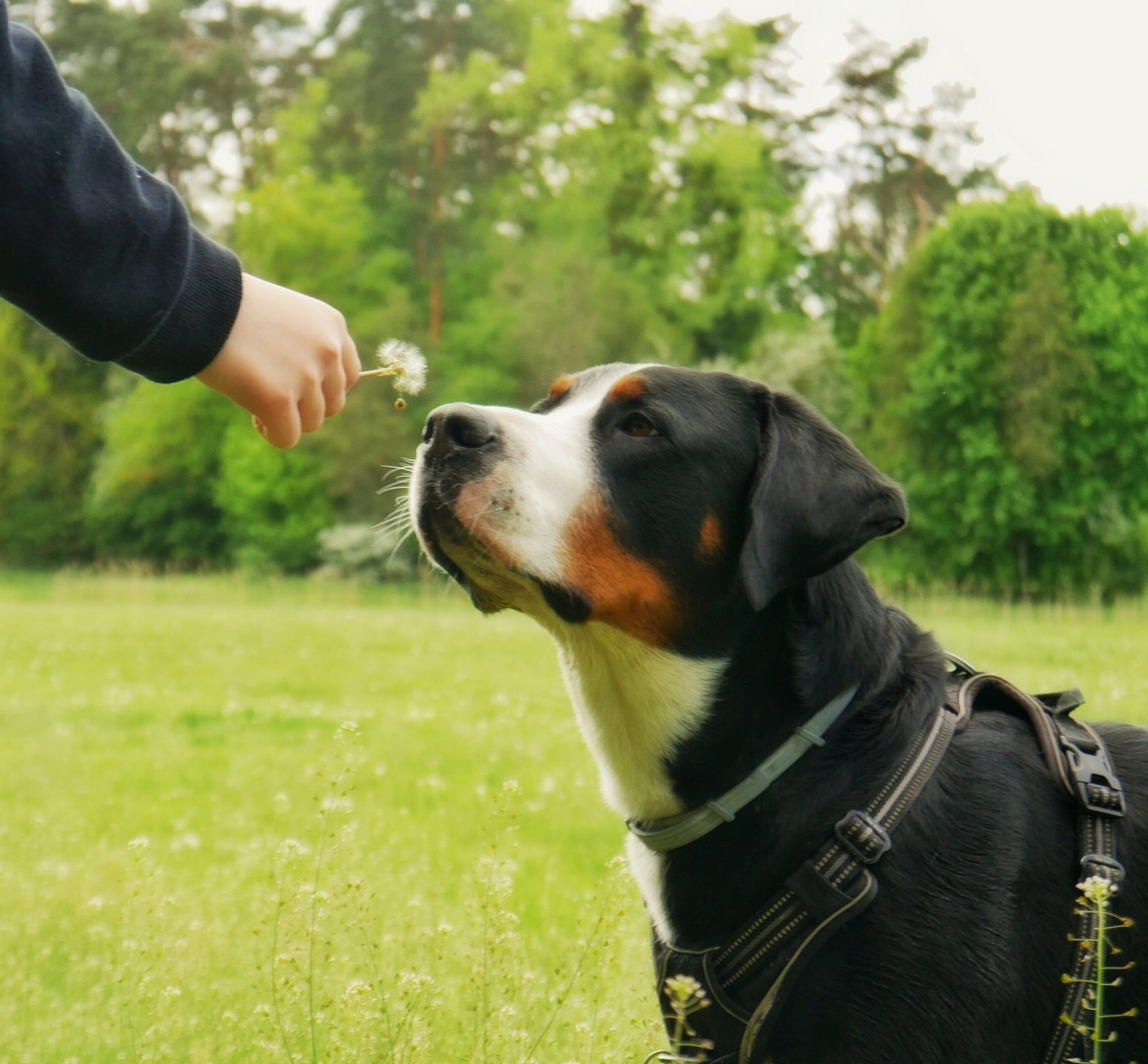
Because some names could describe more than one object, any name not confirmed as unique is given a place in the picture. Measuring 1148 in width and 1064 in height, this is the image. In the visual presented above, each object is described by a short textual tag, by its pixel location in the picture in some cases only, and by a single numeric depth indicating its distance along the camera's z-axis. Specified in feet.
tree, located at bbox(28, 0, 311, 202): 111.75
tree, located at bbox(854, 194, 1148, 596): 77.92
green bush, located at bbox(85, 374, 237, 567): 108.78
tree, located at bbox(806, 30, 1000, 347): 101.96
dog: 7.79
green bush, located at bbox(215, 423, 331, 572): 103.30
